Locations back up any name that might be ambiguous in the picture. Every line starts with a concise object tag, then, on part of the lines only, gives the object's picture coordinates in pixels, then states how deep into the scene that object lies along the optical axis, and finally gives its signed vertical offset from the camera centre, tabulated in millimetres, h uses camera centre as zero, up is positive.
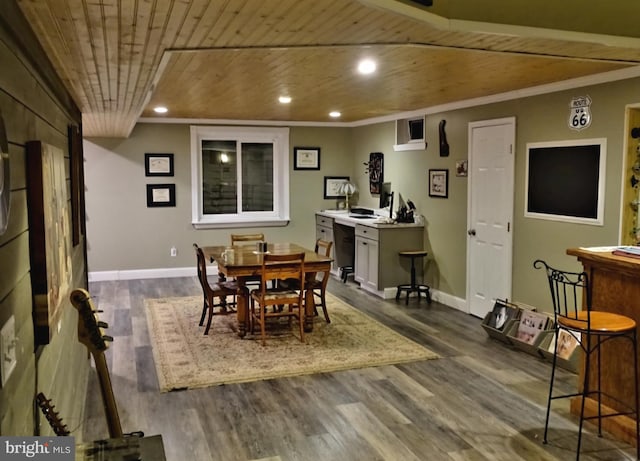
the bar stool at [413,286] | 6781 -1210
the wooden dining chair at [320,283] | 5590 -979
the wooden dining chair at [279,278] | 5016 -877
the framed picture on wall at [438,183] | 6617 +21
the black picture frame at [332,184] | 9125 +13
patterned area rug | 4426 -1418
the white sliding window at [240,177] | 8539 +122
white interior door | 5613 -280
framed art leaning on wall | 1793 -184
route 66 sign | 4648 +590
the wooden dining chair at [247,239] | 6632 -623
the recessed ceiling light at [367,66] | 3916 +843
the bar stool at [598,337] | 3029 -860
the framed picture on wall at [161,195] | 8242 -146
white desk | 6930 -818
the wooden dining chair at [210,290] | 5371 -999
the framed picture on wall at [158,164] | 8172 +294
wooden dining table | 5094 -751
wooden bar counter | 3244 -711
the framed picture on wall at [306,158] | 8938 +418
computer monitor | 7867 -139
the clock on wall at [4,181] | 1308 +9
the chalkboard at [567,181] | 4559 +35
